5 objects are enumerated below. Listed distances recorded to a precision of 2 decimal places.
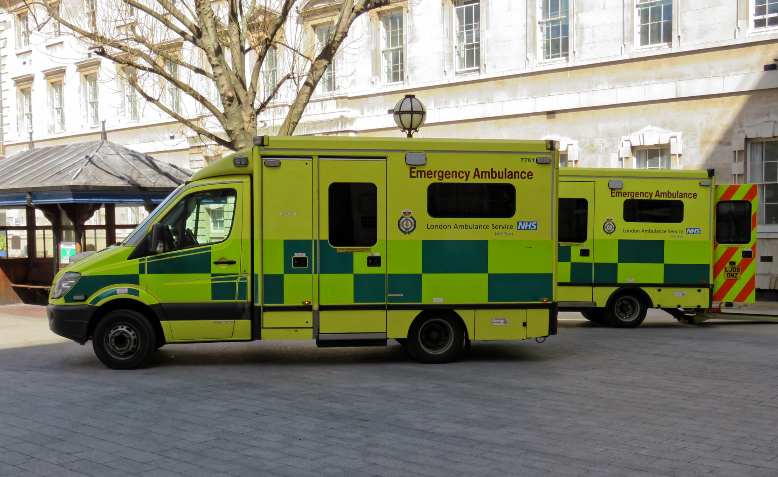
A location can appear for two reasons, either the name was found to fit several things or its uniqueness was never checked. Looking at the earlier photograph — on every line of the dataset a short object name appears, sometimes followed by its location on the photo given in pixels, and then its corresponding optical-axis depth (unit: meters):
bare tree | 15.44
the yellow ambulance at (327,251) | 10.38
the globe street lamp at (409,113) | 15.06
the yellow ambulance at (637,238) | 14.68
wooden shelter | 17.58
